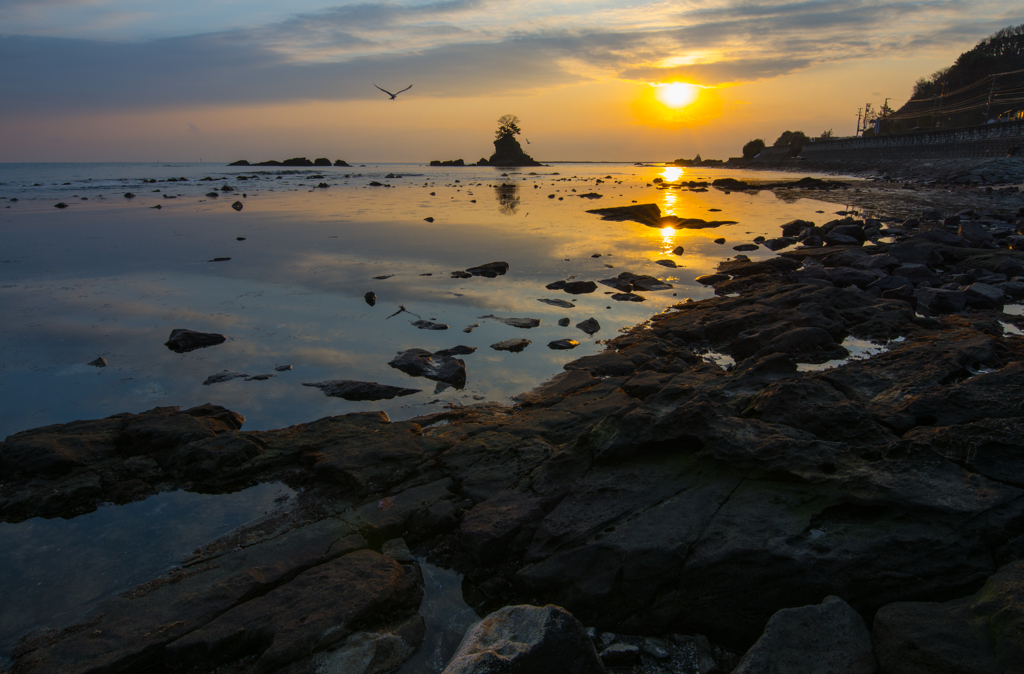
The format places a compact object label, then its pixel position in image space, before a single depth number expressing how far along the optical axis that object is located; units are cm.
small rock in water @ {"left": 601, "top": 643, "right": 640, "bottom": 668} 323
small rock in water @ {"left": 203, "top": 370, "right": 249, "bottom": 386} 745
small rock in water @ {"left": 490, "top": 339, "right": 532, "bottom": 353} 866
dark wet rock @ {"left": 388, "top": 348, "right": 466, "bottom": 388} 755
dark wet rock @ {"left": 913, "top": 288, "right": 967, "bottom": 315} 990
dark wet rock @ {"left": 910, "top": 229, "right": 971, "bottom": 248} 1458
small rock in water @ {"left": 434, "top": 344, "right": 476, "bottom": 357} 837
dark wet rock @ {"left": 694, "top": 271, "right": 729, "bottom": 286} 1319
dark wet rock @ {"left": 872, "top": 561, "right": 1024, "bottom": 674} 262
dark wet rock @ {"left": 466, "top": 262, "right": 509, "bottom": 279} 1380
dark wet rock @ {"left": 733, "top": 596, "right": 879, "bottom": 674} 282
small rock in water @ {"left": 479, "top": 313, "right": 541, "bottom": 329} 976
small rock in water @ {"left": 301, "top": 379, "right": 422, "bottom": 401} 707
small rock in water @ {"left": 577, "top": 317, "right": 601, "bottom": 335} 950
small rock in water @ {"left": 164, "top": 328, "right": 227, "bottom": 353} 863
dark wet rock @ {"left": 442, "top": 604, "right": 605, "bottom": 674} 280
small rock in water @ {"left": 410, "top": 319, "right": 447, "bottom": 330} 971
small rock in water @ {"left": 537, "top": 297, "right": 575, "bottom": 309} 1102
